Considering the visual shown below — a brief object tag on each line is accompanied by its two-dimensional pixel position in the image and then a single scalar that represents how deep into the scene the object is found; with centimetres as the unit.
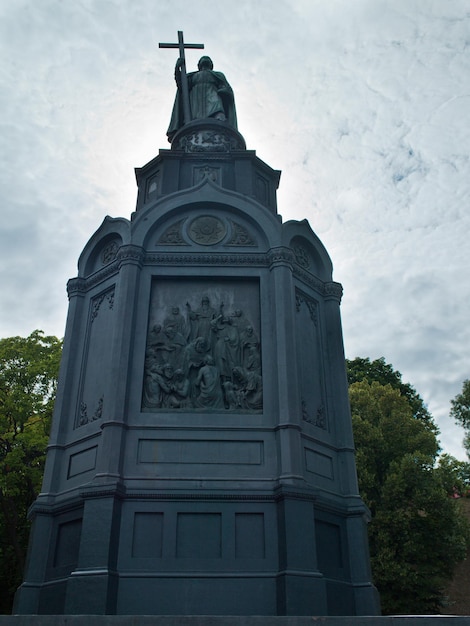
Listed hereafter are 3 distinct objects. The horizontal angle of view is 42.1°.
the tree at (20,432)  2472
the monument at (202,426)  1125
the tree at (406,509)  2422
